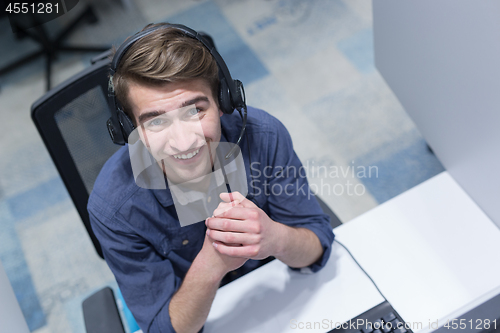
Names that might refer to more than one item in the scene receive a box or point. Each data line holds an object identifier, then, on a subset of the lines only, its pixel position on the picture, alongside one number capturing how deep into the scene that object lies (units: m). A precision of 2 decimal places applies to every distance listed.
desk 0.93
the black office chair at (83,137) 1.05
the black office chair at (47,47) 2.51
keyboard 0.86
